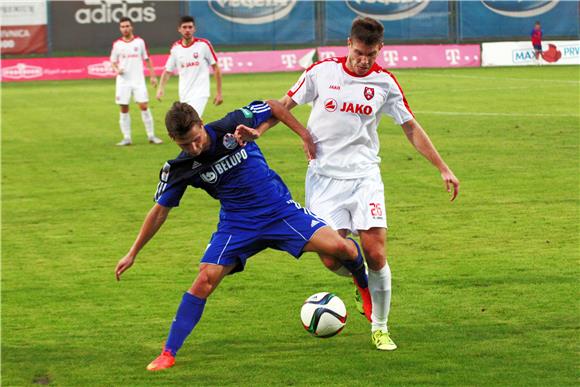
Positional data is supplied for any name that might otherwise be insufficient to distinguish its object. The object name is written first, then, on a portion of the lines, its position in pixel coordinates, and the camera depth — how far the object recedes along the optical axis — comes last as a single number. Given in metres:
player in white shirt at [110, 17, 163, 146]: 21.34
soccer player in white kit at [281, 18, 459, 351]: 7.77
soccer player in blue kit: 7.20
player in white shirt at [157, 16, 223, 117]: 19.39
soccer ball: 7.72
